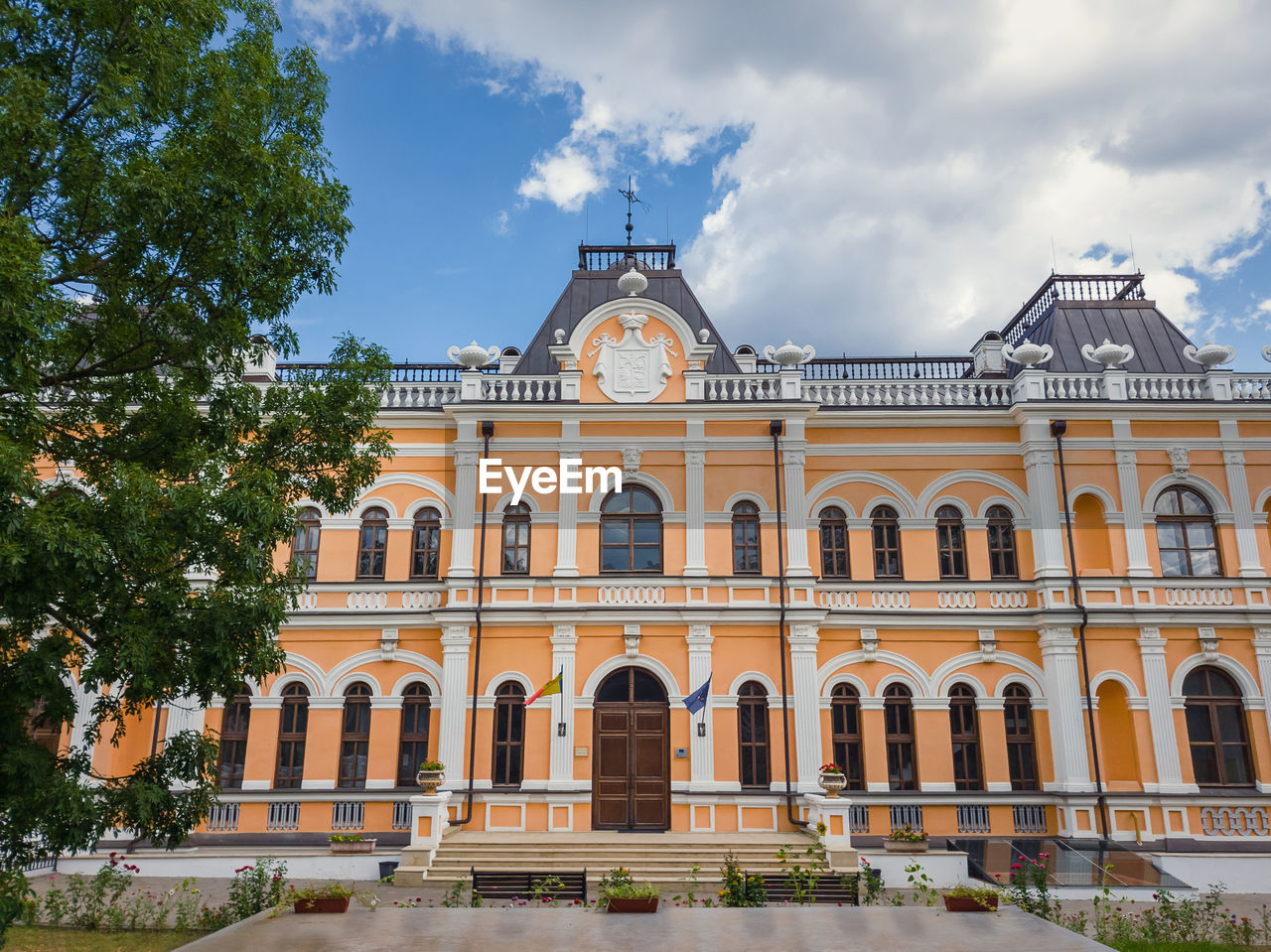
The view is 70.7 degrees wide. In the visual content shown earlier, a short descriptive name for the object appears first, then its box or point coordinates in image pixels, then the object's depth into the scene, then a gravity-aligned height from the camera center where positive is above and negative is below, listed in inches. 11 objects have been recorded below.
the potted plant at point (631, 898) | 420.8 -77.6
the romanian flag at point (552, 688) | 710.5 +30.3
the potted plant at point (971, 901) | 427.2 -79.6
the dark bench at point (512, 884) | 555.2 -95.4
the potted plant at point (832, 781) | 662.5 -38.0
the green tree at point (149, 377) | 296.0 +133.4
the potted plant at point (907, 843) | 659.4 -81.4
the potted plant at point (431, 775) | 668.1 -34.7
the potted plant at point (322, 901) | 423.2 -79.4
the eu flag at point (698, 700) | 687.7 +20.8
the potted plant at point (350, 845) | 666.2 -84.4
